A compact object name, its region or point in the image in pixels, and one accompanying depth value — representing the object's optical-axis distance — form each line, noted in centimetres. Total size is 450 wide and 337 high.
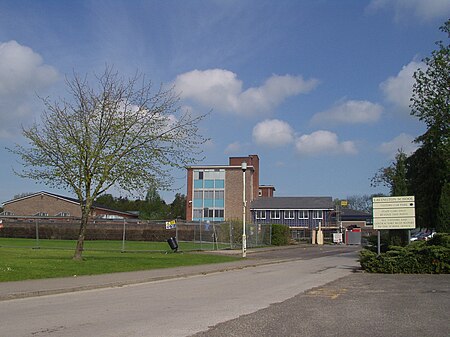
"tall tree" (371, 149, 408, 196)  2531
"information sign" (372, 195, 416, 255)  2302
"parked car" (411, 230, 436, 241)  6900
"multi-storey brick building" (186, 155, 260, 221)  9269
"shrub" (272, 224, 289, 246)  5303
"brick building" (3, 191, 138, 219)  9031
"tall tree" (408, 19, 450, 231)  3123
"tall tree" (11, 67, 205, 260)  2300
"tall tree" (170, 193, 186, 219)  12409
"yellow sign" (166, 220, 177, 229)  3460
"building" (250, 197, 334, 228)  8719
